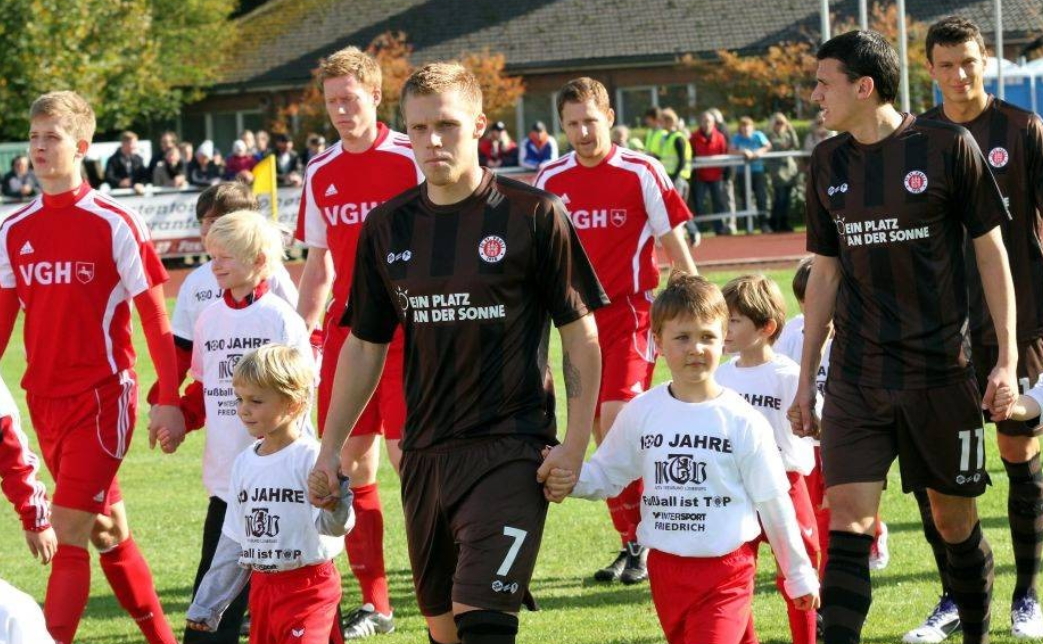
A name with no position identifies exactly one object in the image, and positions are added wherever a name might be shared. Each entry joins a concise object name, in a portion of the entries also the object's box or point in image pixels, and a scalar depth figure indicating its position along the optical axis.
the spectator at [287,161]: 30.00
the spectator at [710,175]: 29.72
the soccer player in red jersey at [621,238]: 8.44
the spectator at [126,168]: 29.33
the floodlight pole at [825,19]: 16.91
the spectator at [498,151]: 31.00
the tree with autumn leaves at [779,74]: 37.47
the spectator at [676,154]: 27.66
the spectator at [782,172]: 29.73
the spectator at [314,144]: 30.86
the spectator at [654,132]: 28.11
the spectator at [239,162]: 30.52
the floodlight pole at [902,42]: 18.77
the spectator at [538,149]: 29.54
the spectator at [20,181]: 29.06
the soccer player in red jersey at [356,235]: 7.70
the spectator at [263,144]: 33.00
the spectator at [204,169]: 29.04
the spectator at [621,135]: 23.42
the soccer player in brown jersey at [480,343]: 5.19
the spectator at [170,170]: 29.12
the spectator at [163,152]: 29.34
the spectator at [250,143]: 32.50
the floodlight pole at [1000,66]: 23.67
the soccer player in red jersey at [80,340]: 6.88
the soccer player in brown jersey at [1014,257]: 6.92
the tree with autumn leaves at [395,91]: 43.75
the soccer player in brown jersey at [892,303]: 5.95
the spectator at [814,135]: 29.59
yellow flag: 26.22
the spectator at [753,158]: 29.67
